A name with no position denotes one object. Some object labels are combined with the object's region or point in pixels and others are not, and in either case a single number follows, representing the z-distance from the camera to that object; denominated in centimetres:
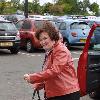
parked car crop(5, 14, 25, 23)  2410
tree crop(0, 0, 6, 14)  3530
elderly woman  242
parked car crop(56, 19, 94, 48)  1178
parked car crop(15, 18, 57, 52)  1110
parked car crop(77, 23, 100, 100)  410
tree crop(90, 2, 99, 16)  4319
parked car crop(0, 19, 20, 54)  1023
